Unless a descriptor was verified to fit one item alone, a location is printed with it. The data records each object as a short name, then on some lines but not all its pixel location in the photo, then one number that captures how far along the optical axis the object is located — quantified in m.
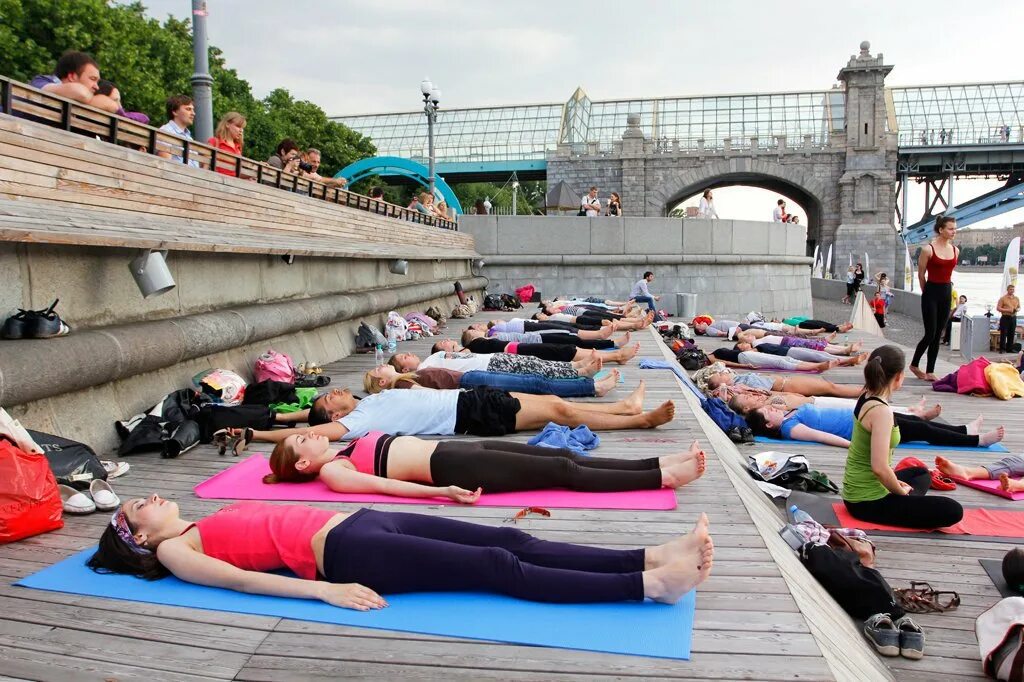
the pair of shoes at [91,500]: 4.32
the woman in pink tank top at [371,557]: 3.06
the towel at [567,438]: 5.51
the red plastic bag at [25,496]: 3.82
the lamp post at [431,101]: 21.83
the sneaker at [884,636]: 3.60
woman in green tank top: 4.67
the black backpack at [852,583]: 3.88
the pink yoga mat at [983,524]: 4.98
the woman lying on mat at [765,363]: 10.84
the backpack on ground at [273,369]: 7.84
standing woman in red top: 9.45
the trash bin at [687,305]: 20.11
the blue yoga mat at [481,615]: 2.79
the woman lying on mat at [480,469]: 4.48
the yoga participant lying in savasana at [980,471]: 6.02
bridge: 49.91
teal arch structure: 29.86
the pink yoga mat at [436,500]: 4.32
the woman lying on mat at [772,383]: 8.79
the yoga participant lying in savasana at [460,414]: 5.98
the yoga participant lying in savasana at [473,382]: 7.00
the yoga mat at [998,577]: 4.11
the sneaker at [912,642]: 3.57
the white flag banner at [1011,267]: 18.98
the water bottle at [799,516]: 4.73
